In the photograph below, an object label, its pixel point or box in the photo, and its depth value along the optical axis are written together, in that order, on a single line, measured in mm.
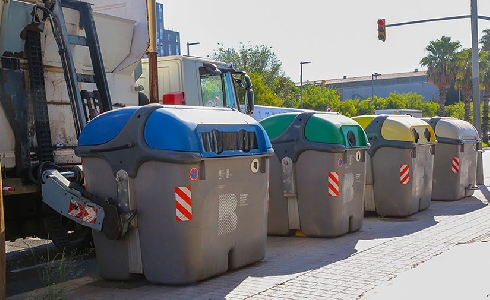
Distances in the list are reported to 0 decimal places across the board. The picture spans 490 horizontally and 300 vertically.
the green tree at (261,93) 41188
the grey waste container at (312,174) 9281
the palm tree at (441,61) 48781
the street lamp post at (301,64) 52028
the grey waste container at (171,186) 6367
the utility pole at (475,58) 20656
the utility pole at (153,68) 10156
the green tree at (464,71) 48406
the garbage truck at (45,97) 7074
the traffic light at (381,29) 22703
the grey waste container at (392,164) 11617
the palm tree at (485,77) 47656
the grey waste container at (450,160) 13938
